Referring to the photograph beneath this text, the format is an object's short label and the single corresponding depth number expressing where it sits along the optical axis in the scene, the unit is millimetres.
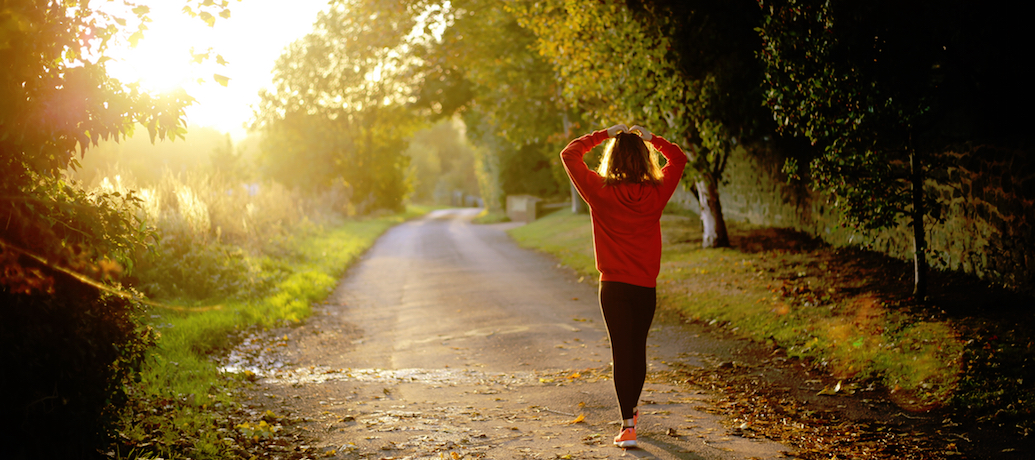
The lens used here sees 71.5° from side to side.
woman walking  4711
